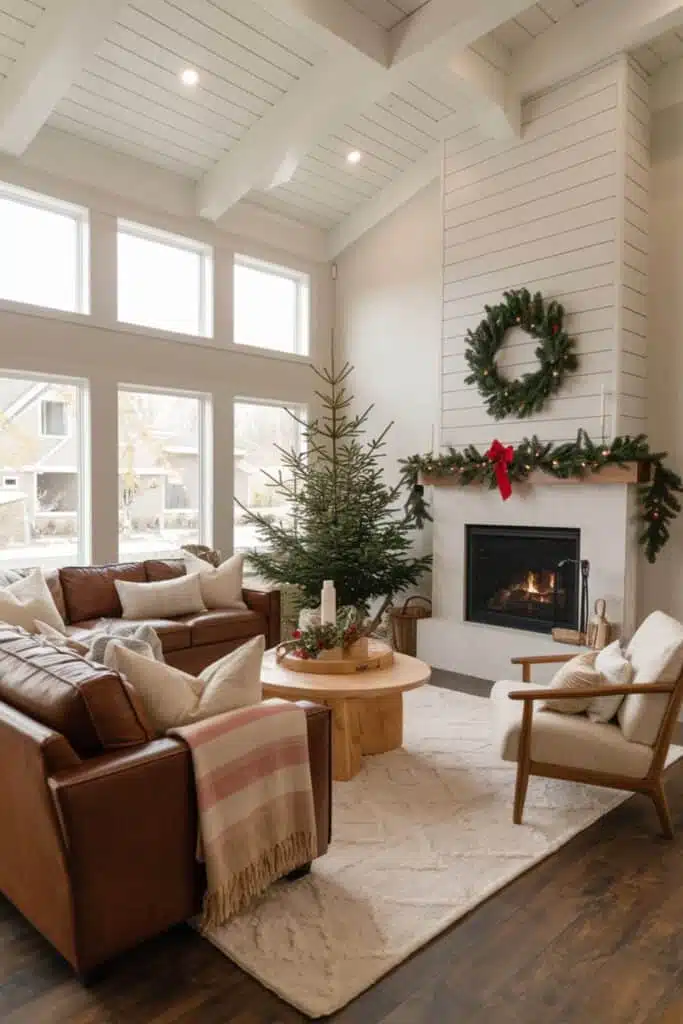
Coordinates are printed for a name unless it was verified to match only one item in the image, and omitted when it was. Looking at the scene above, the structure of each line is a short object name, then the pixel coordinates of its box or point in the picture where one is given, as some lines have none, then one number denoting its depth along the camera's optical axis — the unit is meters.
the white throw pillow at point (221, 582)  5.75
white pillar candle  4.00
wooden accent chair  2.93
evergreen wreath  5.12
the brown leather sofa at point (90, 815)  1.93
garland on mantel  4.78
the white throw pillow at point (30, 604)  4.40
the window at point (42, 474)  5.49
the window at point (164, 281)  6.11
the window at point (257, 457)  6.99
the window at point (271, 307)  7.00
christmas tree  5.78
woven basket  6.14
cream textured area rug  2.13
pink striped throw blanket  2.19
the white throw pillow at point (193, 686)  2.32
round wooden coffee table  3.42
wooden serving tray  3.68
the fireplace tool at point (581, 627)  4.93
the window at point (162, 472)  6.16
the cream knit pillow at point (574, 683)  3.08
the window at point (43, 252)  5.43
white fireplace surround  4.91
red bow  5.28
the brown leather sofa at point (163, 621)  5.10
